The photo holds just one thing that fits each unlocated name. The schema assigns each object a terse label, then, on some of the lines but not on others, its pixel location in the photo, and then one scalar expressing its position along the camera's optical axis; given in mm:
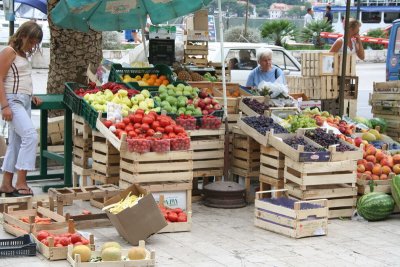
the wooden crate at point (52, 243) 7918
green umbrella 11648
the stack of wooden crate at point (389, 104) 13688
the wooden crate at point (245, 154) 10820
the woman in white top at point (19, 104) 10000
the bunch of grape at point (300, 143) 9719
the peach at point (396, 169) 10273
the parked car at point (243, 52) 18750
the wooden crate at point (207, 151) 10641
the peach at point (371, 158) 10378
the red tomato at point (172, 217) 9133
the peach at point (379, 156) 10422
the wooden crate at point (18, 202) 9523
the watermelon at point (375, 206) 9688
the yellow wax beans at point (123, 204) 8430
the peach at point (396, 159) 10461
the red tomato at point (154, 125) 9824
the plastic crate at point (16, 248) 7996
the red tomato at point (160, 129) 9766
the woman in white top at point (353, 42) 14445
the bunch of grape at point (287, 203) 9117
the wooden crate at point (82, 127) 10867
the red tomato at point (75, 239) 8023
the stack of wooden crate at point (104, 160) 10289
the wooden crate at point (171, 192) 9570
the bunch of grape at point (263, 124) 10336
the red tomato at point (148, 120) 9859
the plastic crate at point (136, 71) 11836
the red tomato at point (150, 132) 9672
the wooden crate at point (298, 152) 9516
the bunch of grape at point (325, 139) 9899
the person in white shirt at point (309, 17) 43844
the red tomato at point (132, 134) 9664
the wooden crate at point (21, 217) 8562
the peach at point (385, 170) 10203
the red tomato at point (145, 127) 9758
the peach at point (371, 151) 10531
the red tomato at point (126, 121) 9961
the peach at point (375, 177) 10094
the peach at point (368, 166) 10203
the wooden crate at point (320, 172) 9508
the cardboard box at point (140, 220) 8367
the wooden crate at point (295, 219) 8930
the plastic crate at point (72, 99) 10797
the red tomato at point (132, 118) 9969
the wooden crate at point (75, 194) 9287
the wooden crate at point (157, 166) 9523
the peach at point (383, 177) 10117
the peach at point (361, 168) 10141
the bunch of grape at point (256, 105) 11281
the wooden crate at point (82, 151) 10969
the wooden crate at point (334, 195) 9594
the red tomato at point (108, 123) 10031
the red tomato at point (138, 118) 9945
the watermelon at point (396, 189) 9797
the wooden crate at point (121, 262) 7422
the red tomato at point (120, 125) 9914
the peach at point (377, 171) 10164
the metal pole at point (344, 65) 12314
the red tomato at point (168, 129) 9766
